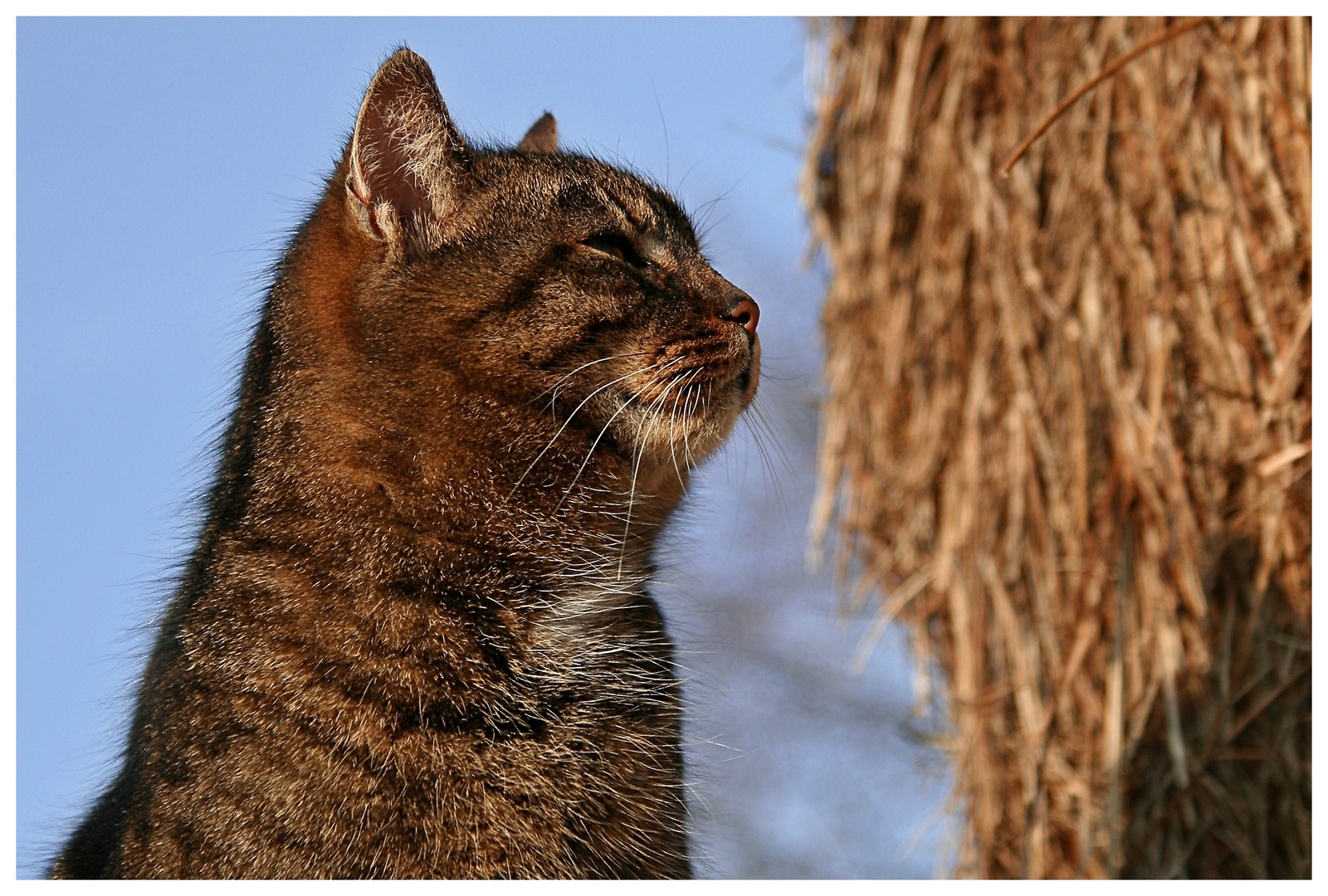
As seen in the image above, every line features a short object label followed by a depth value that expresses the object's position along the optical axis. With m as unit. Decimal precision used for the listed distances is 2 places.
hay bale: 2.26
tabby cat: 2.02
